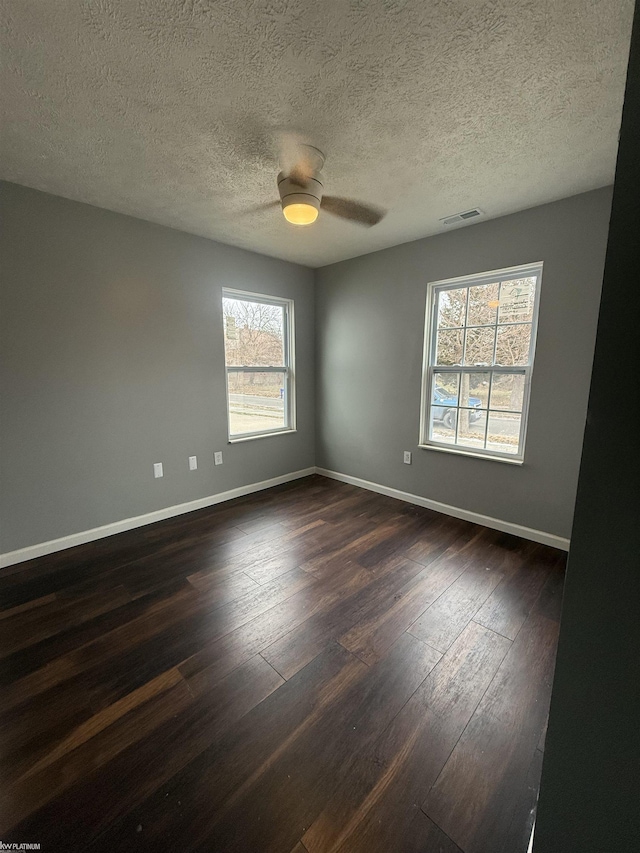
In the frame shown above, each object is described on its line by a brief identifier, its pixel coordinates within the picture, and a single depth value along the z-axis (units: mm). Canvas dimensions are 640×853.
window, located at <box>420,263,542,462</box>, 2715
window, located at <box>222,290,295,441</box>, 3537
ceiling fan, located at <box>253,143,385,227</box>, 1870
